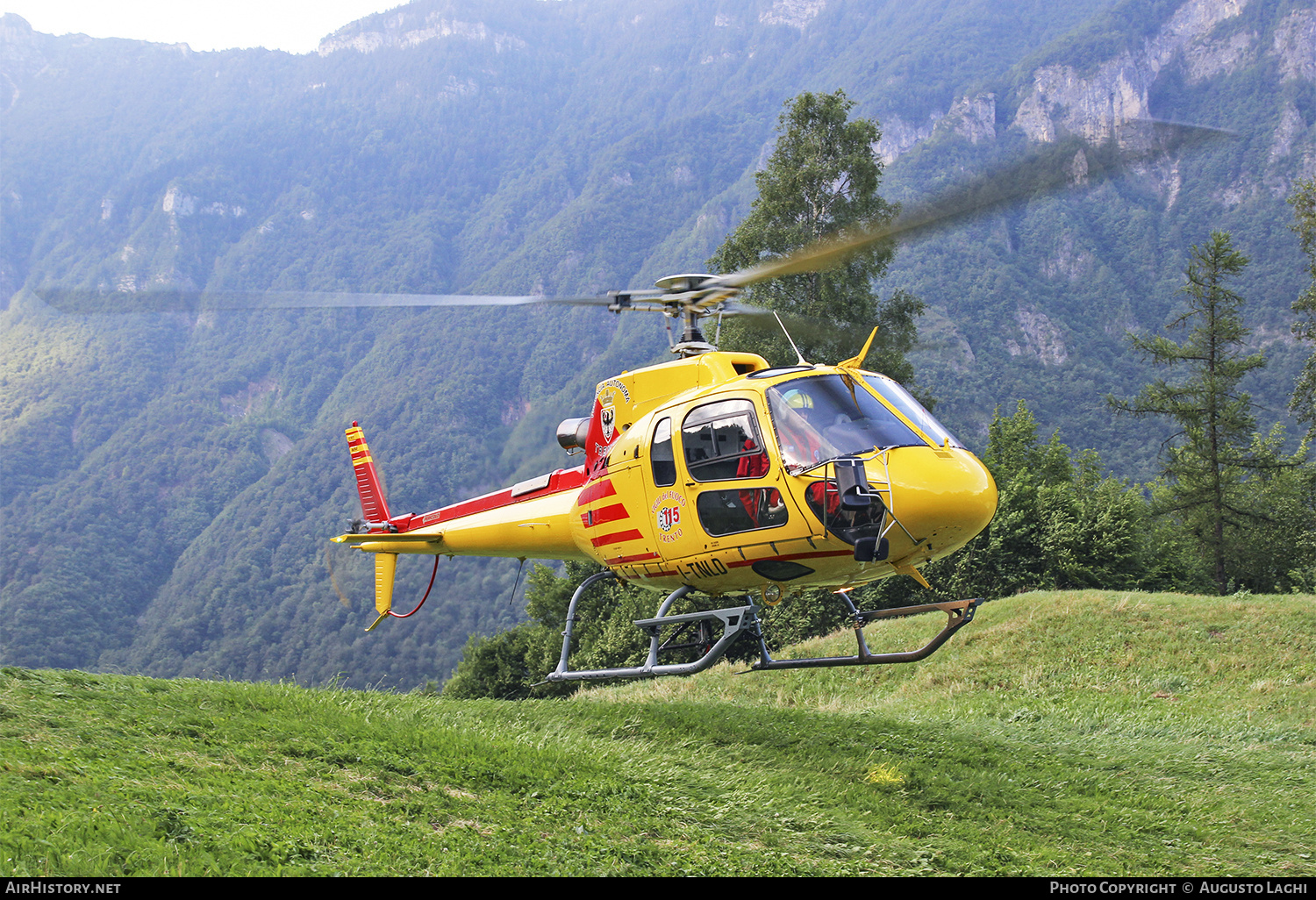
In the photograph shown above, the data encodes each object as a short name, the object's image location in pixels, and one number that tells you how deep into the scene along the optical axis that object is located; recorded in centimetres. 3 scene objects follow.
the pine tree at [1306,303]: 2420
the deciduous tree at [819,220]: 2475
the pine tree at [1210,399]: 2669
